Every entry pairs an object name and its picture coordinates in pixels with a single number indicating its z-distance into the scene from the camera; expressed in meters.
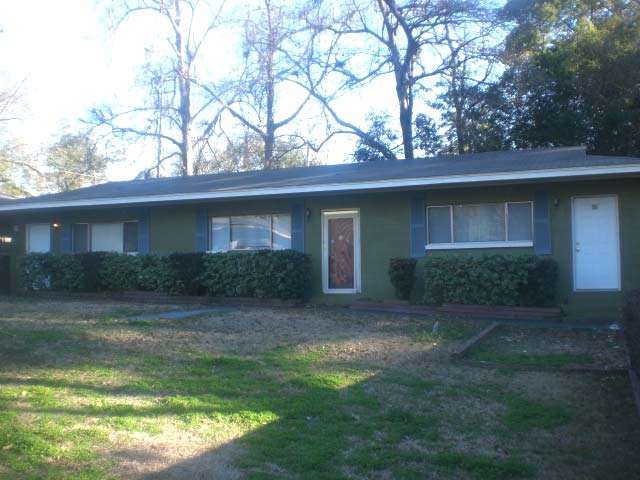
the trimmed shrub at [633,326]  5.77
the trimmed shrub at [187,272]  14.09
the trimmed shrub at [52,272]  15.56
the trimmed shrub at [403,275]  12.73
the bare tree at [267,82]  28.34
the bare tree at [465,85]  24.23
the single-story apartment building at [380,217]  11.70
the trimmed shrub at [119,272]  15.05
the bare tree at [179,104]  32.22
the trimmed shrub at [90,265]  15.47
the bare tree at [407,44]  25.41
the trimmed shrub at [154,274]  14.40
